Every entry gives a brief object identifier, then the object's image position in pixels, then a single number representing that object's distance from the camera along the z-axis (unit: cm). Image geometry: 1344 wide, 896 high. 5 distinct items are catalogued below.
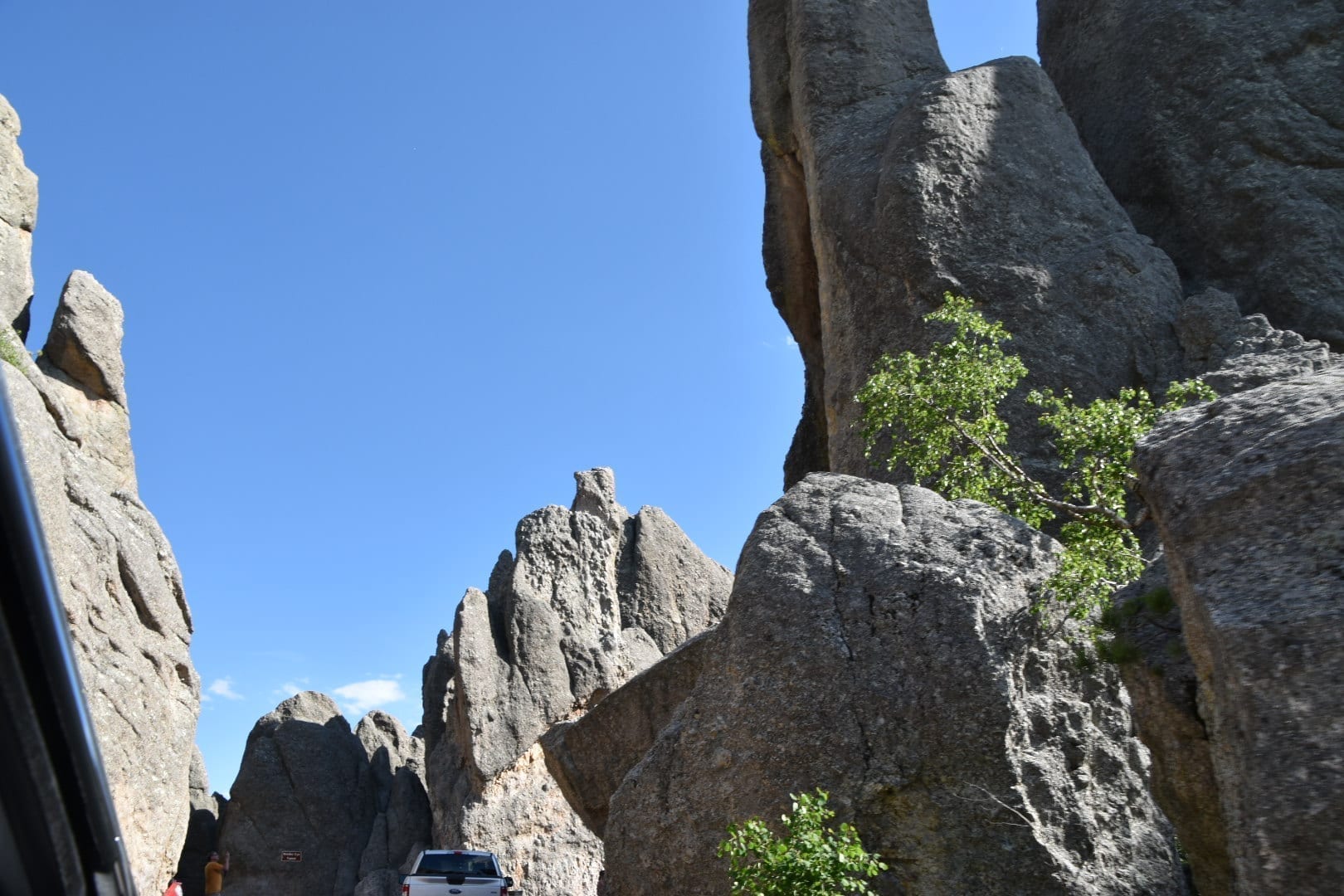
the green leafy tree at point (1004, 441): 1070
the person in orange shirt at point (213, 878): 3594
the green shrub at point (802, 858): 795
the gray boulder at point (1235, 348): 1213
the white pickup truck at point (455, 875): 1850
